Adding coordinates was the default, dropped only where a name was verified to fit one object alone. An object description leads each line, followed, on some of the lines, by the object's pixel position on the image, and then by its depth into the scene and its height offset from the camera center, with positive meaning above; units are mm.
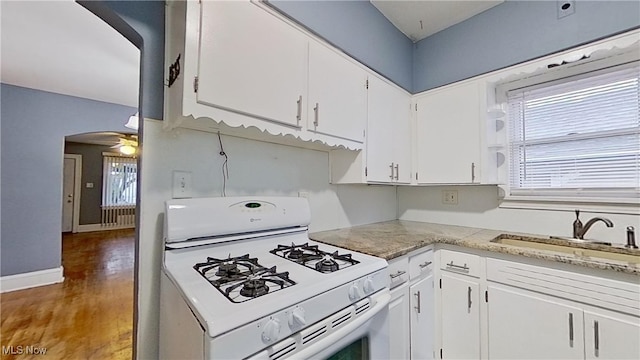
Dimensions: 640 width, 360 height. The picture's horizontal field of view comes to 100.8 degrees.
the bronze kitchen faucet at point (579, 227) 1555 -251
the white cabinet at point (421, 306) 1502 -716
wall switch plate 1244 -2
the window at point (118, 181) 7496 +64
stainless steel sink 1413 -365
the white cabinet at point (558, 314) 1125 -609
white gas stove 710 -342
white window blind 1568 +328
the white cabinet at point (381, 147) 1813 +278
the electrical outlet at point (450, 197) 2244 -102
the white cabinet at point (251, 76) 1036 +502
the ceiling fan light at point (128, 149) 4927 +649
